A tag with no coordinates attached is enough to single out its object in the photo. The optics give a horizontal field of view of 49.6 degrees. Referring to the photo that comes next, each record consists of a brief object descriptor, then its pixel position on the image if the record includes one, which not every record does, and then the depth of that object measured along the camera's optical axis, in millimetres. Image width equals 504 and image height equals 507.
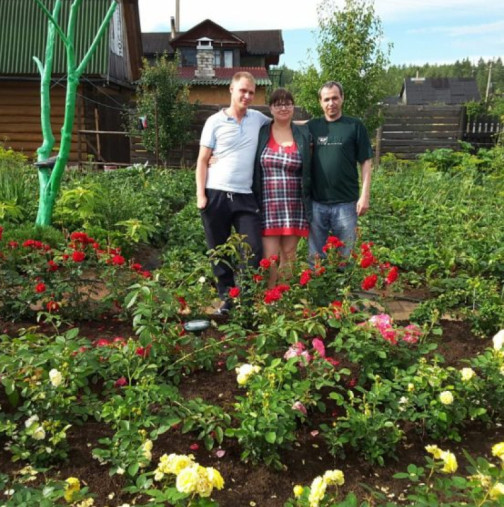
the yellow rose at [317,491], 1423
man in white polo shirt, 3443
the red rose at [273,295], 2695
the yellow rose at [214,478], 1353
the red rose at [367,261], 2764
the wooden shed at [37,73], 13266
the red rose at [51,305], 3107
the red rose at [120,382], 2426
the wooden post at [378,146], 13047
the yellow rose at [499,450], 1540
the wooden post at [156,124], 11523
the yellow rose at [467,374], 2270
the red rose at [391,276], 2658
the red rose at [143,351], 2477
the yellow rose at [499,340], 2375
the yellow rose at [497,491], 1443
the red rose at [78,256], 2957
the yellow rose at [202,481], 1346
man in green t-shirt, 3520
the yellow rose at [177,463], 1402
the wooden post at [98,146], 11803
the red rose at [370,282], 2588
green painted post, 5488
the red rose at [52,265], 3355
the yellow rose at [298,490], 1504
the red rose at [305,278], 2809
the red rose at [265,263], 2867
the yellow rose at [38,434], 2031
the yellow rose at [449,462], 1501
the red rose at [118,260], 3023
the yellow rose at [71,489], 1559
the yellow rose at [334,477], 1512
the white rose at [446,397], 2125
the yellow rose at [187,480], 1318
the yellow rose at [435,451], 1572
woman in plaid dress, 3426
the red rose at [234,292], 2795
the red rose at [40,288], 2942
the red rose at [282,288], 2768
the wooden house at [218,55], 21422
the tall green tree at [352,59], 10312
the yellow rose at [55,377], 2066
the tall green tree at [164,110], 12461
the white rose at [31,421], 2066
